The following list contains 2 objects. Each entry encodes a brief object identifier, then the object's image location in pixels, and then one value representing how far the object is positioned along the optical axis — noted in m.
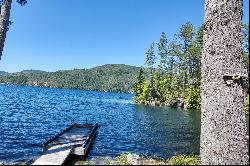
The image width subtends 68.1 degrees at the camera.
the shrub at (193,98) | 47.91
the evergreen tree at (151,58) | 59.47
